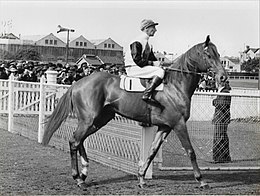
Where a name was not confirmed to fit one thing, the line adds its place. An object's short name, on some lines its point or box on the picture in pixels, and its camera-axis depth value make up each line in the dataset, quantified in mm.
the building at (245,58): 39594
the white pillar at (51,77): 15312
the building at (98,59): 37756
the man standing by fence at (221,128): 10859
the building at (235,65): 46038
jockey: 8219
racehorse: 8180
